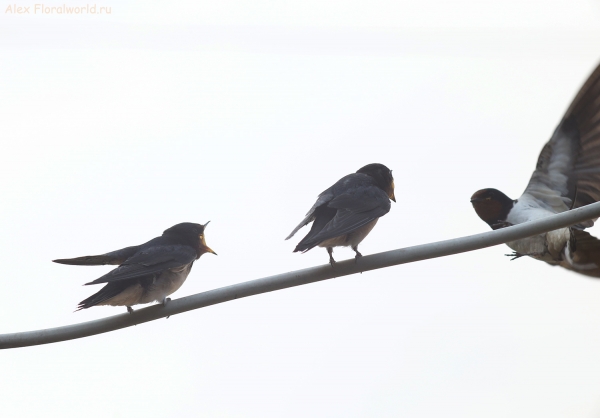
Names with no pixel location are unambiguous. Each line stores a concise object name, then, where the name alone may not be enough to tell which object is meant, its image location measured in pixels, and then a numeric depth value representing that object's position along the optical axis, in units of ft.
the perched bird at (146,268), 17.28
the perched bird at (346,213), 16.79
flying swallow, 23.03
